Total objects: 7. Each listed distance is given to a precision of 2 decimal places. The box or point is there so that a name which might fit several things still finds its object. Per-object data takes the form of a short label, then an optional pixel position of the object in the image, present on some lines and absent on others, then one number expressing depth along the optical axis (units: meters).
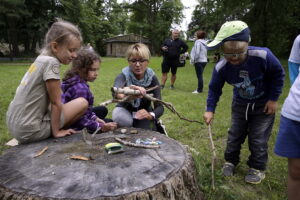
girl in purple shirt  2.56
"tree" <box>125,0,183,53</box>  33.19
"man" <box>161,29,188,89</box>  7.30
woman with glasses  2.85
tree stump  1.33
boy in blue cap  2.21
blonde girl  2.06
